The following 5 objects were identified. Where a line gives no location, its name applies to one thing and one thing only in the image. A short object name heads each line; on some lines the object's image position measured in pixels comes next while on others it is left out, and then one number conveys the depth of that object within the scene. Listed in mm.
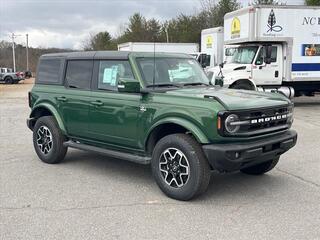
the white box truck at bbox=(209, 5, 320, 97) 16016
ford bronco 5082
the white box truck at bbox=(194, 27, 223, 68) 23594
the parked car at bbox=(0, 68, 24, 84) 45750
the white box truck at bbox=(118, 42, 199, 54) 27984
